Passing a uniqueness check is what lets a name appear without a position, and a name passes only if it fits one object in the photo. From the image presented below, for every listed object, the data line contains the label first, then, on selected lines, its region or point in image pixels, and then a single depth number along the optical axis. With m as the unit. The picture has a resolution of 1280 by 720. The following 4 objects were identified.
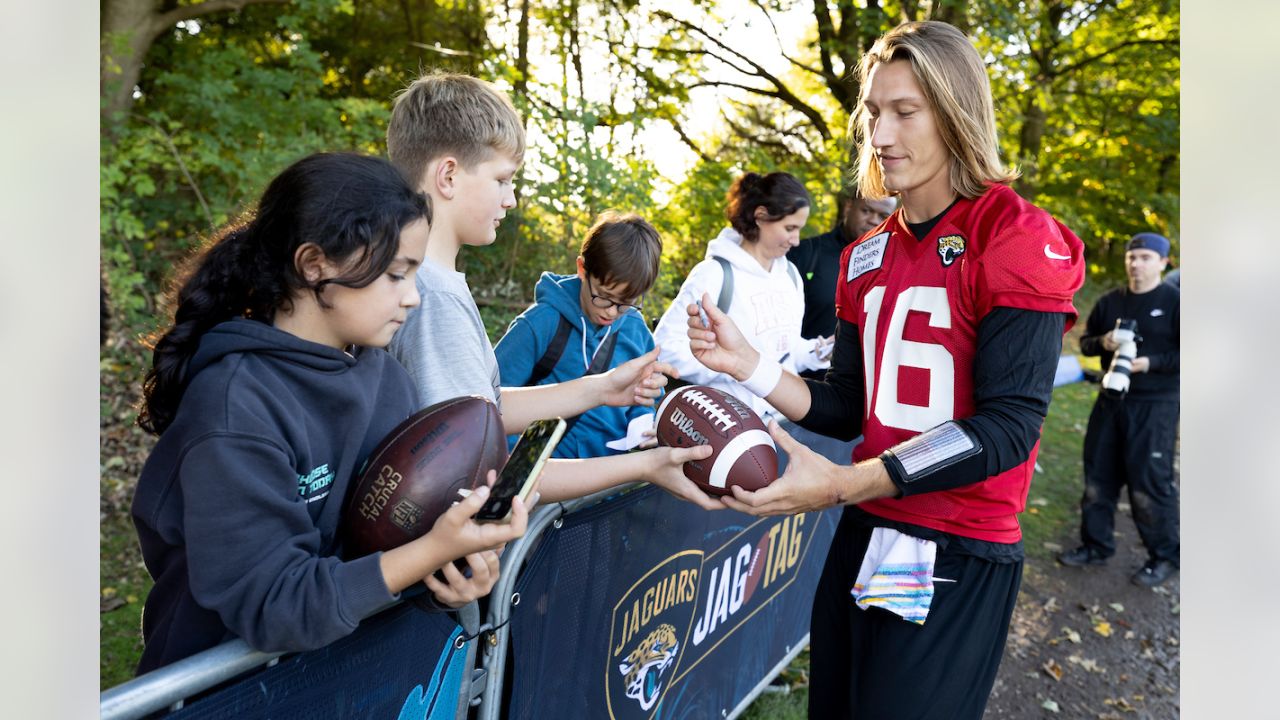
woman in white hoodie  4.66
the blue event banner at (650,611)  2.44
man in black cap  6.62
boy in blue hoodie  3.76
